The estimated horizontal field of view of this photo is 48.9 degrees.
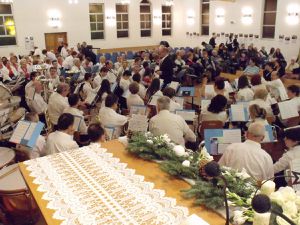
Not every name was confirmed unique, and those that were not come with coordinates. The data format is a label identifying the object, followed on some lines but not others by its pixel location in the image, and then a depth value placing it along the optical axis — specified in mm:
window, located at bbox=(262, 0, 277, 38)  15328
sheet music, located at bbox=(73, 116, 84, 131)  4942
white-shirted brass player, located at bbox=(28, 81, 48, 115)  7043
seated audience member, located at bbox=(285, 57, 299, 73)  11000
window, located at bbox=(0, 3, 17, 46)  15227
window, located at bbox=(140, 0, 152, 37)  19531
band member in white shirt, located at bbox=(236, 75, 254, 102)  6230
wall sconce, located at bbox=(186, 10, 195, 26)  19969
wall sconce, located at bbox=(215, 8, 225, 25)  17688
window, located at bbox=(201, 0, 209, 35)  19203
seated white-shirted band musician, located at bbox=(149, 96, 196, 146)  4492
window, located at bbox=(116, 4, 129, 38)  18734
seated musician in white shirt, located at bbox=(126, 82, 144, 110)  6309
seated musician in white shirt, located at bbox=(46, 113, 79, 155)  3908
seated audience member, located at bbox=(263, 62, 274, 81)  8564
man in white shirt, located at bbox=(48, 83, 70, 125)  6219
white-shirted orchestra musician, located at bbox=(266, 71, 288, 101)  6414
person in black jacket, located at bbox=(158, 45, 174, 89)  8859
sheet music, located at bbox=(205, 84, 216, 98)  6645
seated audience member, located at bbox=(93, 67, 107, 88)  8273
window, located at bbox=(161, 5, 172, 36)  20516
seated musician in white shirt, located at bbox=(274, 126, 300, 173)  3457
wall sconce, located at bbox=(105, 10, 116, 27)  18234
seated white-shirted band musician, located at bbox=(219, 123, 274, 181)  3307
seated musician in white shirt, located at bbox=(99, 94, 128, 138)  5234
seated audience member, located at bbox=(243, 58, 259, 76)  9415
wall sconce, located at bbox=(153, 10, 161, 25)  19859
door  16797
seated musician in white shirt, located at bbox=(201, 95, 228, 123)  5148
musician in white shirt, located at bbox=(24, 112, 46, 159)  4164
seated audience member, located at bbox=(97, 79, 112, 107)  6820
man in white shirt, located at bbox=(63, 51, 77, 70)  10986
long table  1979
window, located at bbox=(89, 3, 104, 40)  18000
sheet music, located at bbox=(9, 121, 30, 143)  3713
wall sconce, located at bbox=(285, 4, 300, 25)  14064
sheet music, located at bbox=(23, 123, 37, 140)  3679
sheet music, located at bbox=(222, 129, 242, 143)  3738
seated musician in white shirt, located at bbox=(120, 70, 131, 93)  7620
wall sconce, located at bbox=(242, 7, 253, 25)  16094
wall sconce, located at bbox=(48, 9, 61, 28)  16531
